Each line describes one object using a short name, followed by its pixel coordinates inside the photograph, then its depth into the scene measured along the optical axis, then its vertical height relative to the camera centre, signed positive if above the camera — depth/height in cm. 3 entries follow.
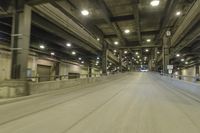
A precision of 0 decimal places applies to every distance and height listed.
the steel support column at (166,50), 2035 +278
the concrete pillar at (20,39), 746 +142
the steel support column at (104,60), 2014 +151
